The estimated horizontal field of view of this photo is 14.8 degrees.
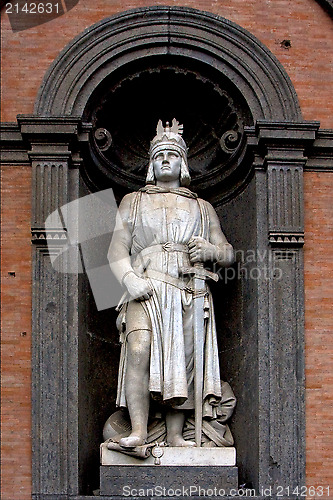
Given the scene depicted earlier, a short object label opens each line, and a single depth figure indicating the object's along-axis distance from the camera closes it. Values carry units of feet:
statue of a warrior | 44.16
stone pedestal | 43.16
